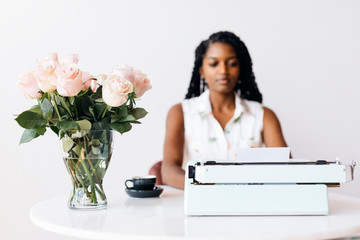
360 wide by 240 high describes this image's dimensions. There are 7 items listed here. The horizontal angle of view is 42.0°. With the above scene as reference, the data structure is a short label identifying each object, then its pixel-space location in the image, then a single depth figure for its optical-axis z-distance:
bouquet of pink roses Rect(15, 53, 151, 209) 1.22
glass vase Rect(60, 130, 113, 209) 1.28
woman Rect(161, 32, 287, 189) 2.38
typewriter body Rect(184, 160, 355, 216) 1.15
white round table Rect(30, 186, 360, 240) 1.01
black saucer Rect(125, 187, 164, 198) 1.52
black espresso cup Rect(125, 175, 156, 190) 1.56
